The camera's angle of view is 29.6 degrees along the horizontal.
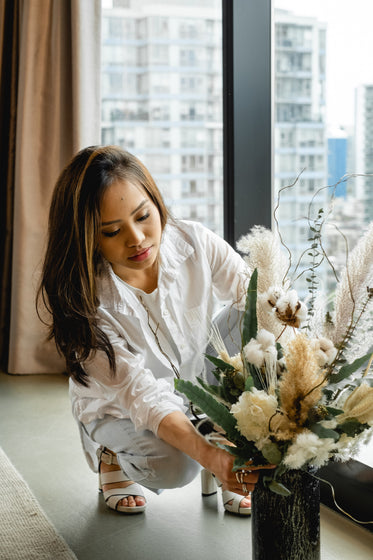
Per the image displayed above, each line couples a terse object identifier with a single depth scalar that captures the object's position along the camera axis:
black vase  1.22
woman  1.54
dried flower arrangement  1.07
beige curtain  2.78
